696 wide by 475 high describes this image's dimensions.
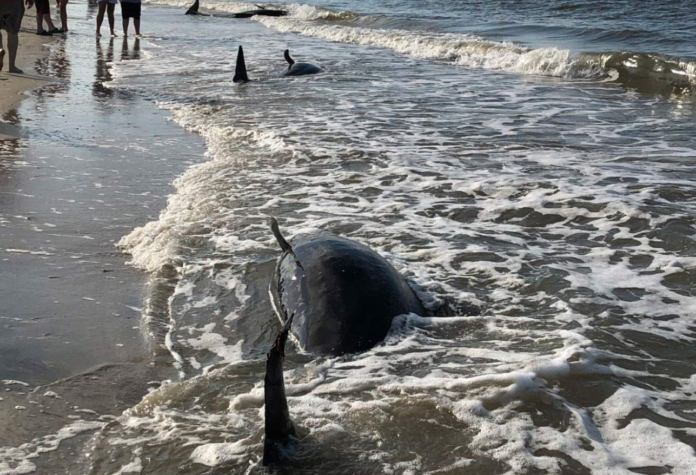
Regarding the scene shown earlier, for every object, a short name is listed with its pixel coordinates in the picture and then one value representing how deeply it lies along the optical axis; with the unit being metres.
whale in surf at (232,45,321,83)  12.07
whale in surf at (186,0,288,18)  28.99
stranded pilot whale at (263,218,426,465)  3.46
